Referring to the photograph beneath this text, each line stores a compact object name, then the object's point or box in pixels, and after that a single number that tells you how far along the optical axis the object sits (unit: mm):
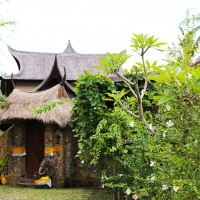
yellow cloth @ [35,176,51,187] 10430
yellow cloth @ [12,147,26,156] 11484
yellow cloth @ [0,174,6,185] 11684
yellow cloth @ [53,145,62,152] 10789
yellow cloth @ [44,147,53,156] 10766
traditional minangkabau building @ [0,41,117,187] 10695
